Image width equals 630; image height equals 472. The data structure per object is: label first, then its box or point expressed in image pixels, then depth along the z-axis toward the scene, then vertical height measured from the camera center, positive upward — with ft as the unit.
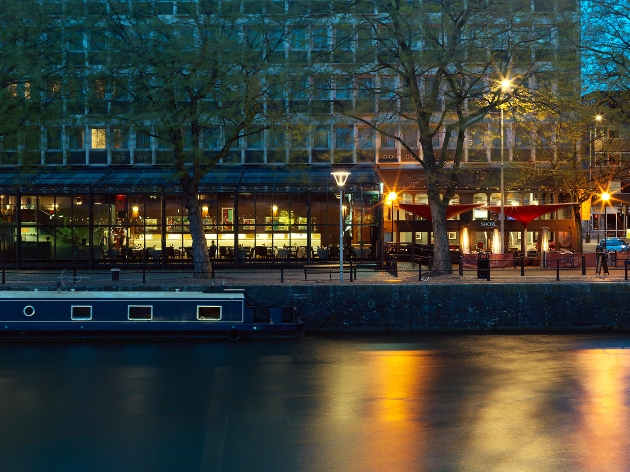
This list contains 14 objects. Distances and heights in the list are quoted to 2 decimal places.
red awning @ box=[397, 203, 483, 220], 156.21 +6.14
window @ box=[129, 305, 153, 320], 105.60 -6.96
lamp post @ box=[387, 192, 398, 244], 171.53 +8.85
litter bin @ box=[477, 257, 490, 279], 117.23 -2.80
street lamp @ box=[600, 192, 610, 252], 158.40 +7.97
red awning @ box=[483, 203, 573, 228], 153.48 +5.54
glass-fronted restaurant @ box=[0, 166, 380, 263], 155.12 +4.92
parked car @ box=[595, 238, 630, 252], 225.56 -0.02
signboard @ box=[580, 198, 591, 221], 169.43 +6.37
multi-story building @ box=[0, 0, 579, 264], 119.65 +12.73
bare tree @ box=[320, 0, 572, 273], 118.21 +24.44
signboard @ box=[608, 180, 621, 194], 217.93 +13.43
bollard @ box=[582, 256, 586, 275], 127.00 -2.95
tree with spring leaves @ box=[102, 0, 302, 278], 111.75 +20.83
